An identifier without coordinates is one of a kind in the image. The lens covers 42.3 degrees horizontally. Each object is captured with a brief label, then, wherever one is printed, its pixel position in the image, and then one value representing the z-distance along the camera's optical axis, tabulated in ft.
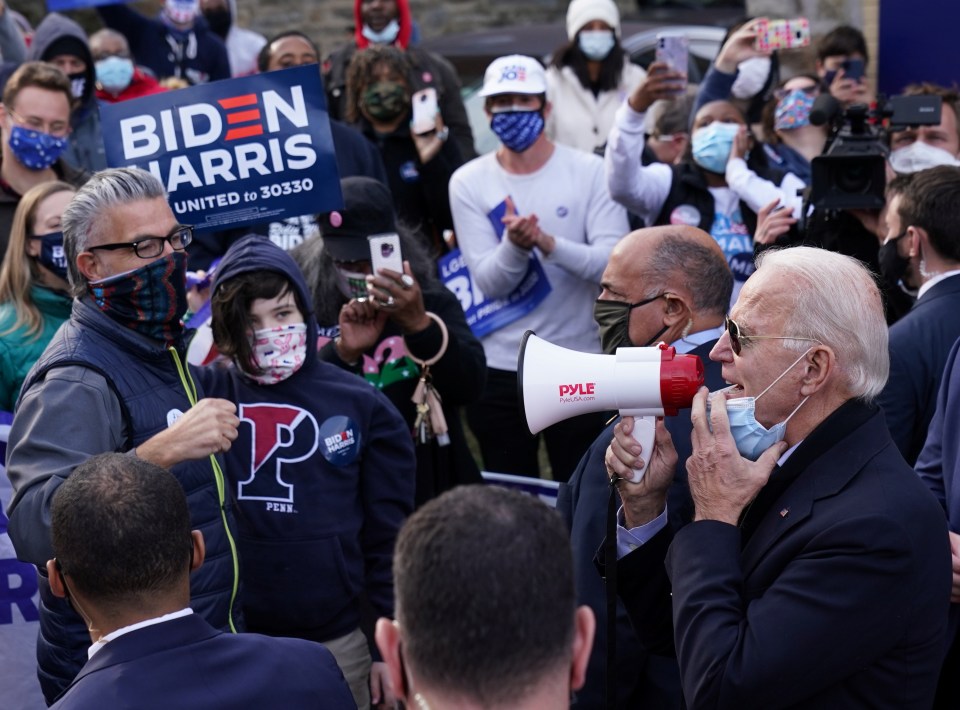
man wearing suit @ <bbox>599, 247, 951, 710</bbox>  8.67
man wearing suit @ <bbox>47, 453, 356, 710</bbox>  8.11
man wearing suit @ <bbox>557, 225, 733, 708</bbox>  10.89
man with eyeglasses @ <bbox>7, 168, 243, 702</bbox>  10.55
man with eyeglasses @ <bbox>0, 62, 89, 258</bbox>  18.93
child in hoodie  13.00
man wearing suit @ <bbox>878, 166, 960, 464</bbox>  14.15
